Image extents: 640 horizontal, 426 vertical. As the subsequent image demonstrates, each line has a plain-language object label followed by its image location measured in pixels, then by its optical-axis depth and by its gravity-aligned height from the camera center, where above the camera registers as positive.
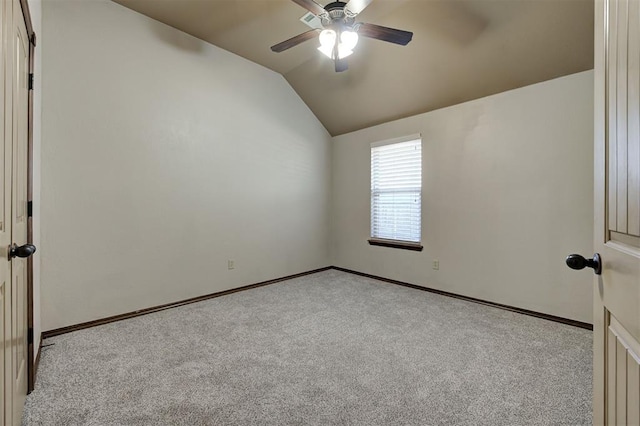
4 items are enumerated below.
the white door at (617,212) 0.63 +0.00
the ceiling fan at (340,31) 2.09 +1.38
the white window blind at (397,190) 3.94 +0.29
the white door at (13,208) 1.11 +0.01
